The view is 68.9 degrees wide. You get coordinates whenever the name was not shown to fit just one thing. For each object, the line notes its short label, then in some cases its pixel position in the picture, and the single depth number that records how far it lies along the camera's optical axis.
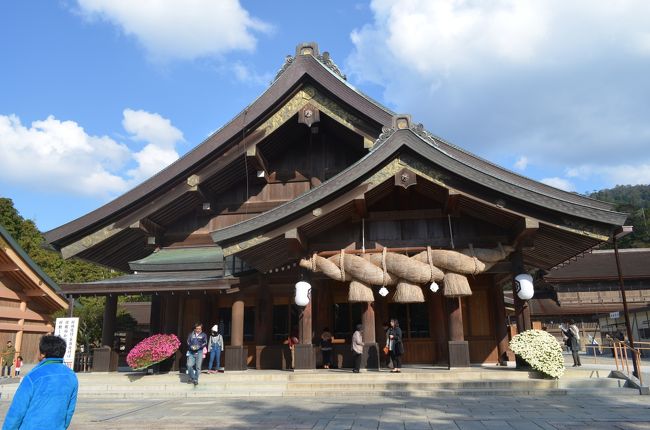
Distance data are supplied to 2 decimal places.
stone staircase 9.23
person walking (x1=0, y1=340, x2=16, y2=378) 16.19
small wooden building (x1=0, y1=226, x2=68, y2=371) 17.47
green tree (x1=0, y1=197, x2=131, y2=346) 39.23
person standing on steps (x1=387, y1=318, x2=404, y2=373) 10.59
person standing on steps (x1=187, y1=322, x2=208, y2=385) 10.47
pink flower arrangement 11.19
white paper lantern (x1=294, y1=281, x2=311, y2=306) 11.09
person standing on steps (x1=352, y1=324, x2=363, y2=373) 10.72
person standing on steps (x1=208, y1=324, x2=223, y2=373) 11.73
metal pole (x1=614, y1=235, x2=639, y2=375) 10.10
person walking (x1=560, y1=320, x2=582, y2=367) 13.22
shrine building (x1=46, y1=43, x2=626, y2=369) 10.64
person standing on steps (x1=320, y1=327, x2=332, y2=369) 12.44
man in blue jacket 3.34
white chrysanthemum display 9.37
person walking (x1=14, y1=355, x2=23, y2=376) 16.88
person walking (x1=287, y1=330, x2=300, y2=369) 12.91
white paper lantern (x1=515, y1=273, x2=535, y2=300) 10.54
